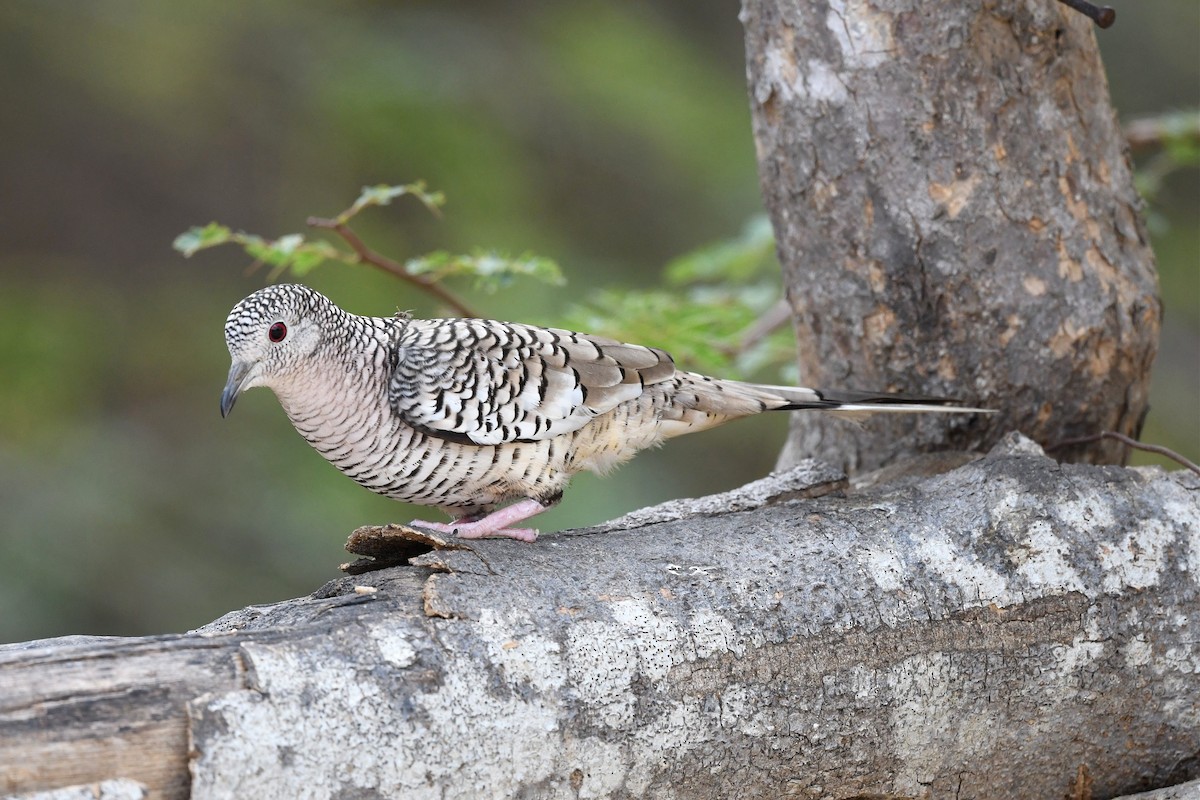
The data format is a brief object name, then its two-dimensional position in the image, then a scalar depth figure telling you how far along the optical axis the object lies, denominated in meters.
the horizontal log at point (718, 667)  3.63
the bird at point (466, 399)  5.07
